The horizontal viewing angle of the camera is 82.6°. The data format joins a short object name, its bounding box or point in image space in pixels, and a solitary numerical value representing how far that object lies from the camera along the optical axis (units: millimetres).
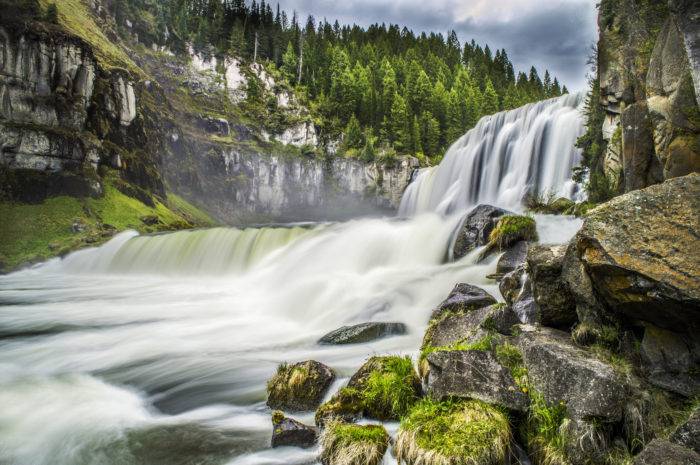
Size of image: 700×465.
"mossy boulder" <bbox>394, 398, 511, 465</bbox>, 3992
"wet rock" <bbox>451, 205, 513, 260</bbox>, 13586
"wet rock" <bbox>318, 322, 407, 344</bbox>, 9352
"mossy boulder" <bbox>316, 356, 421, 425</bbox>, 5395
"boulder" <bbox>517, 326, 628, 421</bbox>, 4051
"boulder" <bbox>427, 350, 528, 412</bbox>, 4574
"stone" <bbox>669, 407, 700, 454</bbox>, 3328
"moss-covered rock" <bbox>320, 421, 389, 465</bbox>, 4504
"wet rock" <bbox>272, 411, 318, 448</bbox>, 5211
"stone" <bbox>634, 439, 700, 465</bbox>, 3137
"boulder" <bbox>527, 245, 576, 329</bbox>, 5941
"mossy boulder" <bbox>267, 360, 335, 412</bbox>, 6250
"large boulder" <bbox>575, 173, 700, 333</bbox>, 4086
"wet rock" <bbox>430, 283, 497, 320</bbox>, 7605
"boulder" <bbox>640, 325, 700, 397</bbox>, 4172
